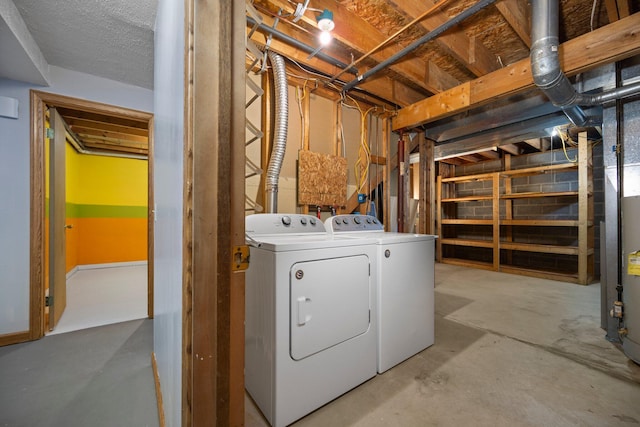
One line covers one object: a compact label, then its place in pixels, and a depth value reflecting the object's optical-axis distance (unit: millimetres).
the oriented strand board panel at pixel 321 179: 2682
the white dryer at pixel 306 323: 1226
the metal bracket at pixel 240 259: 731
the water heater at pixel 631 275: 1724
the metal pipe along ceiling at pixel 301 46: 2083
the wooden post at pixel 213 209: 688
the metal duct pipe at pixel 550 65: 1824
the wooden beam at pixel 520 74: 1869
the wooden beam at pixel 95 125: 3299
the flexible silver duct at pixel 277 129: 2277
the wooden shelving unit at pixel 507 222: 3666
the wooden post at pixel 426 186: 4445
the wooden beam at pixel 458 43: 2033
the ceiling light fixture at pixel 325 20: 1874
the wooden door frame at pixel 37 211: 2111
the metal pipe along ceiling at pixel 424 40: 1851
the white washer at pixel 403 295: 1652
